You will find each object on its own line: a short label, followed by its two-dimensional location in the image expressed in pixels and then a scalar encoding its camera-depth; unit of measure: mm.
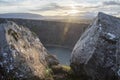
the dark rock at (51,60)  4856
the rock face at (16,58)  3669
